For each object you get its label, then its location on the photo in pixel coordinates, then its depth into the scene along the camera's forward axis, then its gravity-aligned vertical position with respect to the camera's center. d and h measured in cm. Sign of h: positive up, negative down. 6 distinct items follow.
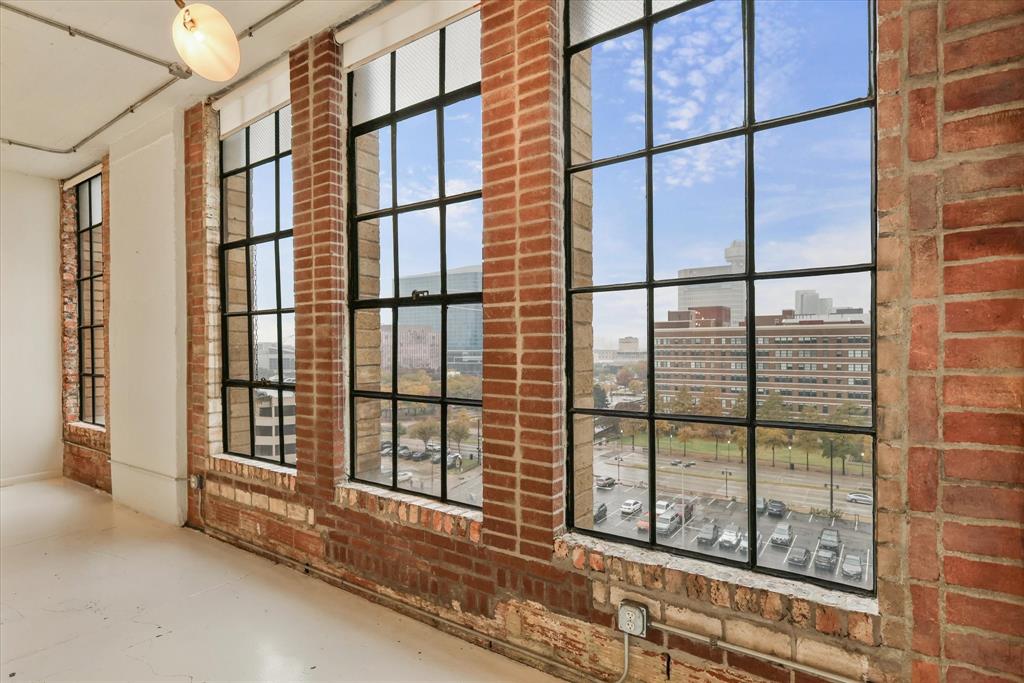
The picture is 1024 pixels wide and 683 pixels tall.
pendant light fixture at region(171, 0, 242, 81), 180 +105
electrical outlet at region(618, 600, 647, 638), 187 -104
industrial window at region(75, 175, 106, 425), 543 +38
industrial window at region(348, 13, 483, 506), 251 +36
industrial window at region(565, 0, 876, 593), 165 +21
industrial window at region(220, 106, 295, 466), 338 +31
